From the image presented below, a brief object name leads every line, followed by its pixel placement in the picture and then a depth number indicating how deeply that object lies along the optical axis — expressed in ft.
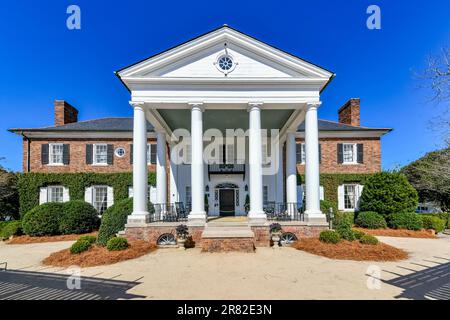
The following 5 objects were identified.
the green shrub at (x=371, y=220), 54.24
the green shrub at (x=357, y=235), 35.74
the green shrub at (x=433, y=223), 54.90
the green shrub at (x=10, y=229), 52.80
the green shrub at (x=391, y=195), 54.54
